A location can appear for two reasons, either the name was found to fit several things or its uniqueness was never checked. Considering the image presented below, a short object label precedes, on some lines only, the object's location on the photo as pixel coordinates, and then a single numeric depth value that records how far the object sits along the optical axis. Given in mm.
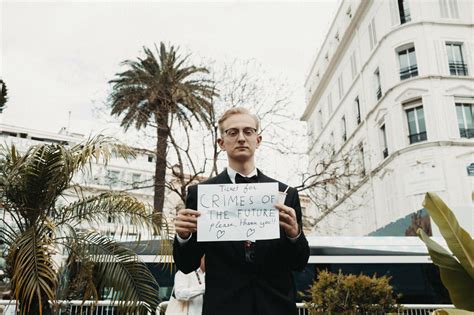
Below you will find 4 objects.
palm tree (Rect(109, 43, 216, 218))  20000
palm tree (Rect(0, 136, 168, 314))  7793
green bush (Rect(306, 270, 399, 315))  9414
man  2443
